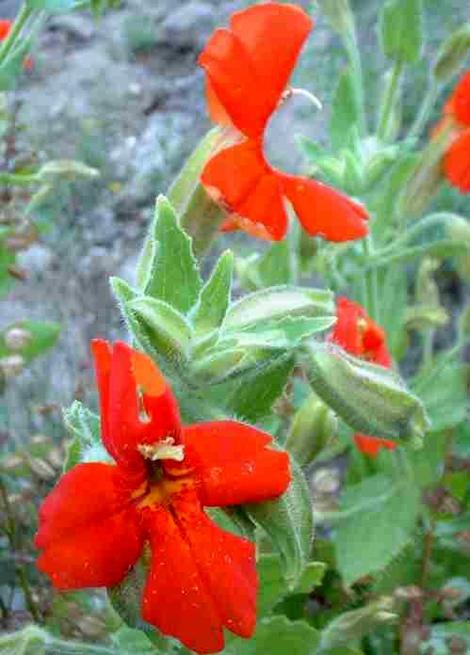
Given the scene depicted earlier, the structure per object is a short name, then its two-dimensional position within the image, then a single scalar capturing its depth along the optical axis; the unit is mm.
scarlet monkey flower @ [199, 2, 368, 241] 146
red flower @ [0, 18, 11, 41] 210
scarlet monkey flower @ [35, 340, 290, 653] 119
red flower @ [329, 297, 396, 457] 175
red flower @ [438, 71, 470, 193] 199
